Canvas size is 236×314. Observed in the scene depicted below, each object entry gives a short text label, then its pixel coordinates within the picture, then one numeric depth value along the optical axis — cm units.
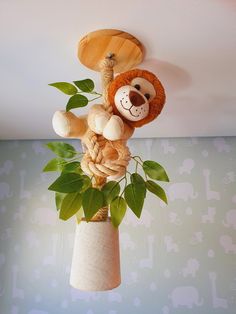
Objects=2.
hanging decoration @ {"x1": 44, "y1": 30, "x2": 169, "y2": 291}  73
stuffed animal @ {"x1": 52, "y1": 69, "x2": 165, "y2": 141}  73
